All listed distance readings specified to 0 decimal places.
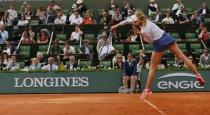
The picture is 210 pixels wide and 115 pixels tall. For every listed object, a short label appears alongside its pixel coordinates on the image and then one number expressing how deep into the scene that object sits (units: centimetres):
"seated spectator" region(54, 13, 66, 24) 2278
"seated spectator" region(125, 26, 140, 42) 2136
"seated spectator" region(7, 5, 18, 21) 2398
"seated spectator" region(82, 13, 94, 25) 2275
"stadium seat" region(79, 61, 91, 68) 1938
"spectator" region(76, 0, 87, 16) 2442
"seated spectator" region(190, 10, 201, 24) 2331
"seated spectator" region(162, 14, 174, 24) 2264
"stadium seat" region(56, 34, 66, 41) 2194
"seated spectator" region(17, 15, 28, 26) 2306
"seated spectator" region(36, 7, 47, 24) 2341
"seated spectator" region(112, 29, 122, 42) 2114
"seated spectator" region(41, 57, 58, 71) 1866
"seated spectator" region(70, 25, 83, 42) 2133
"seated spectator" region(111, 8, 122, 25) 2274
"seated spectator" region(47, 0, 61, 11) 2406
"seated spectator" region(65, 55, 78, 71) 1888
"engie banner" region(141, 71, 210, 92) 1850
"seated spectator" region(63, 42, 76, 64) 1944
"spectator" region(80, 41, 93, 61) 2003
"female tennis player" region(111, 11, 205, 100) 1022
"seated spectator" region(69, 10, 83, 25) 2279
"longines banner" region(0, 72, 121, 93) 1855
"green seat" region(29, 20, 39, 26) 2312
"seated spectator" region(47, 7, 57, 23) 2319
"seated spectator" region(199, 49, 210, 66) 1928
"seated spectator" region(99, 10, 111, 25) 2261
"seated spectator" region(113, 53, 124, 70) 1856
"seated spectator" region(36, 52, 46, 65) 1912
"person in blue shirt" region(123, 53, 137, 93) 1789
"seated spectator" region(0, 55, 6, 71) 1911
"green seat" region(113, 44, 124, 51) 2053
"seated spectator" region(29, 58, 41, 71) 1883
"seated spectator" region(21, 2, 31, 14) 2420
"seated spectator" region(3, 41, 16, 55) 2029
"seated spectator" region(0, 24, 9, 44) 2171
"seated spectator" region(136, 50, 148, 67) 1867
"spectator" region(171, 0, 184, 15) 2422
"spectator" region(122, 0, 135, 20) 2333
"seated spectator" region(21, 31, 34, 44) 2114
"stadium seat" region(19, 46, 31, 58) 2050
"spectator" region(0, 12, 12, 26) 2353
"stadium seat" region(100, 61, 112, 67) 1932
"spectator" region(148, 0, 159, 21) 2411
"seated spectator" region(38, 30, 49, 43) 2134
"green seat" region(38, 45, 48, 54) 2078
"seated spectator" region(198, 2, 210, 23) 2402
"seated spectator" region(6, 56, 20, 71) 1892
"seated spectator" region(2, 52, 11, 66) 1925
